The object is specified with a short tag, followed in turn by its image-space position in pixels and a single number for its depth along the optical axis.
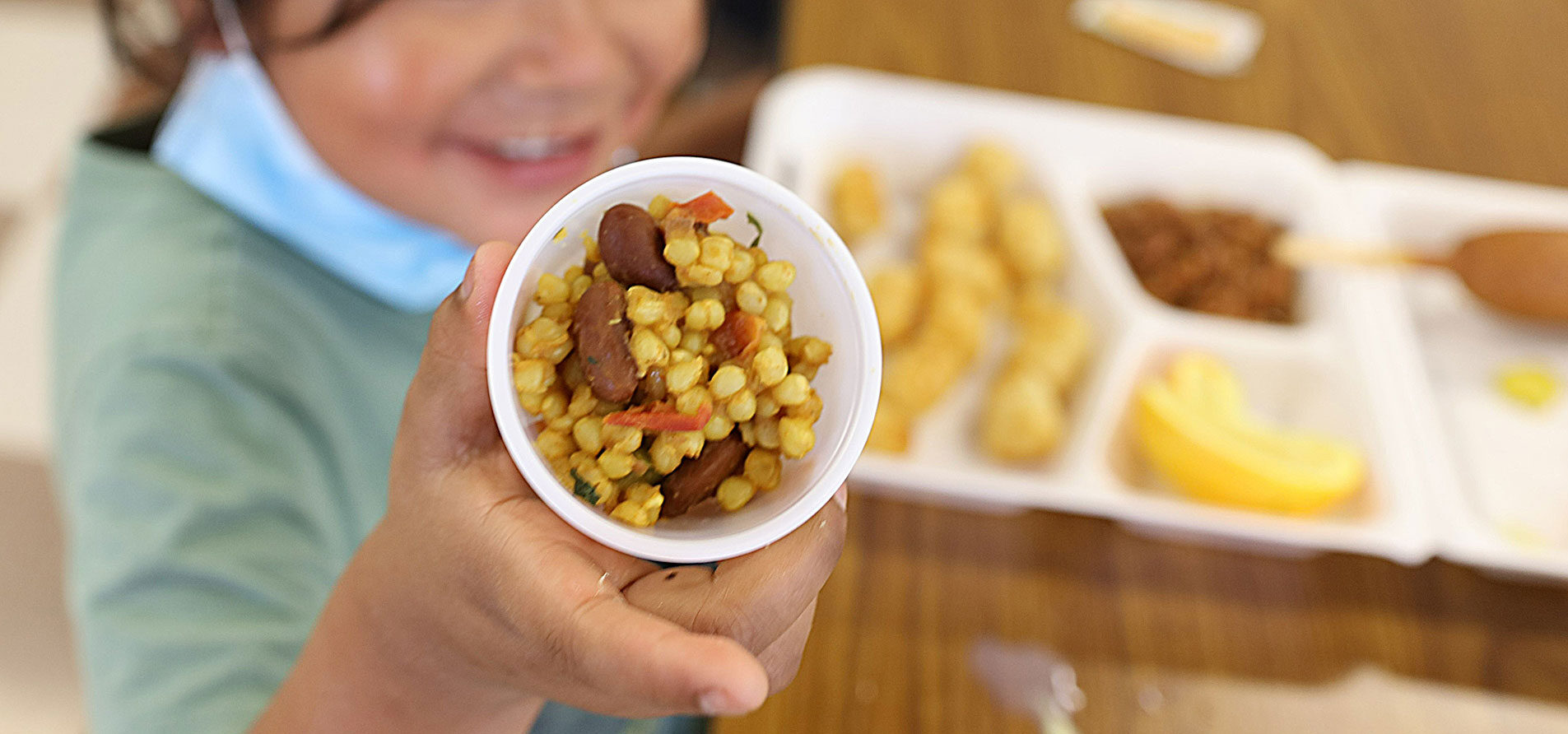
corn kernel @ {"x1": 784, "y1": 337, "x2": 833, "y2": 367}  0.56
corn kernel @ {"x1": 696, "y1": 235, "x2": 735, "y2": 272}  0.55
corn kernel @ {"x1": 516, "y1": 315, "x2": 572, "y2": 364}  0.55
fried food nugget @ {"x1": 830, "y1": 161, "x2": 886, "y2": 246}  0.82
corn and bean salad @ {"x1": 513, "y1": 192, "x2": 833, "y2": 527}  0.55
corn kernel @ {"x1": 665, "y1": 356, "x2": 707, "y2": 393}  0.55
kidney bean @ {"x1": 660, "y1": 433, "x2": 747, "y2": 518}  0.56
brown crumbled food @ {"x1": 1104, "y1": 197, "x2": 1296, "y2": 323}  0.80
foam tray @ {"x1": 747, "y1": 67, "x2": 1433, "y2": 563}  0.72
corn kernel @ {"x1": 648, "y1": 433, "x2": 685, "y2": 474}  0.55
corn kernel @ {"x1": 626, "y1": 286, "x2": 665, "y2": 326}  0.55
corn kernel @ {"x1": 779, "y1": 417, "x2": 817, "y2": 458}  0.55
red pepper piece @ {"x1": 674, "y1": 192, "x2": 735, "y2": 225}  0.56
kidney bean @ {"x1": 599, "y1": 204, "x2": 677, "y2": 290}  0.55
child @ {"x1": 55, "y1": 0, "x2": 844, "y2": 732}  0.52
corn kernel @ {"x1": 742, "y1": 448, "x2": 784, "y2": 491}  0.56
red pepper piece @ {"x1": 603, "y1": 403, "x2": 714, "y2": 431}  0.55
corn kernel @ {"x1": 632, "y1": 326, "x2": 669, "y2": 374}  0.55
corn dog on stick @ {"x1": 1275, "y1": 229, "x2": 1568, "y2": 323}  0.78
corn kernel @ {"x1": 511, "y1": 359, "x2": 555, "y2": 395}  0.53
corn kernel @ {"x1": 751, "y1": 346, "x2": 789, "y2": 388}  0.55
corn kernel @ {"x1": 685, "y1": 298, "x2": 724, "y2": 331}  0.56
